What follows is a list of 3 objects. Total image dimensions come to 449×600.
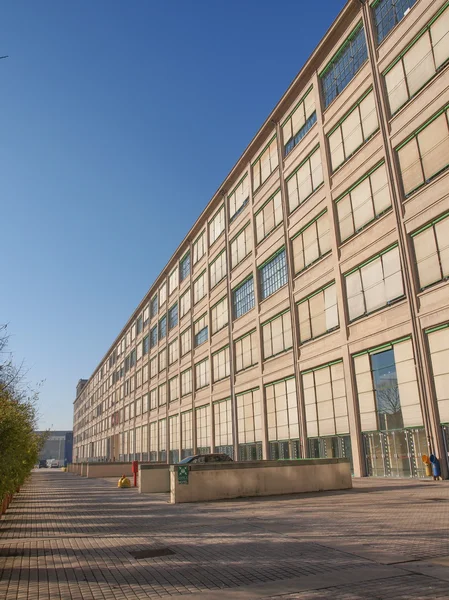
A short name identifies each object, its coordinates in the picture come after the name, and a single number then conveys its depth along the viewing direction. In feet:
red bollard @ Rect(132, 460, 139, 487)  106.36
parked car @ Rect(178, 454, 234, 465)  89.25
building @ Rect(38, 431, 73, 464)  646.33
